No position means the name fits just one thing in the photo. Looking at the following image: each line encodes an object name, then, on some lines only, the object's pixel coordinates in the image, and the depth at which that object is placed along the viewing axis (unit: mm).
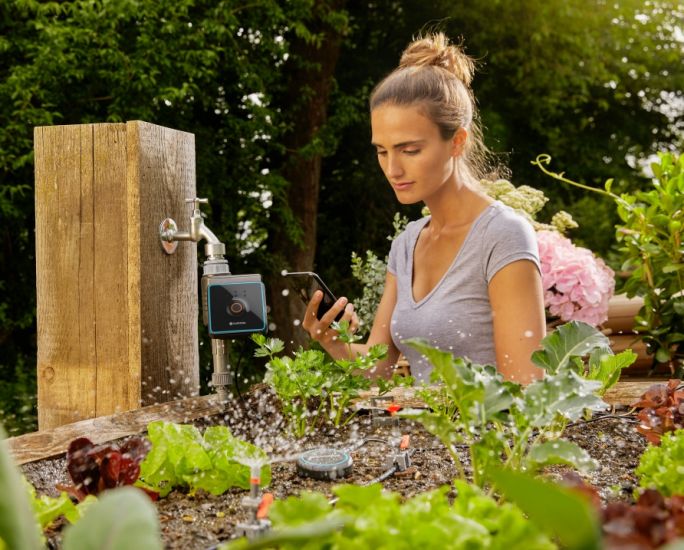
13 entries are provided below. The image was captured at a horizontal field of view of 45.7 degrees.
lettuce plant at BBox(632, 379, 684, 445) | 1515
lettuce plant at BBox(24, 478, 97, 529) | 1181
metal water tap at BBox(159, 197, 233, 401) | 2252
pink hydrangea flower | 3393
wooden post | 2338
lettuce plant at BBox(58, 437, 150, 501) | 1372
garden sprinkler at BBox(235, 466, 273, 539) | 1158
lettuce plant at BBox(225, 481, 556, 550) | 759
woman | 2480
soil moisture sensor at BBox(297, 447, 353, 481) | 1575
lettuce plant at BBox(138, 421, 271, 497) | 1471
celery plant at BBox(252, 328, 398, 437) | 1988
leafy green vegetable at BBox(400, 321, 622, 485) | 1115
